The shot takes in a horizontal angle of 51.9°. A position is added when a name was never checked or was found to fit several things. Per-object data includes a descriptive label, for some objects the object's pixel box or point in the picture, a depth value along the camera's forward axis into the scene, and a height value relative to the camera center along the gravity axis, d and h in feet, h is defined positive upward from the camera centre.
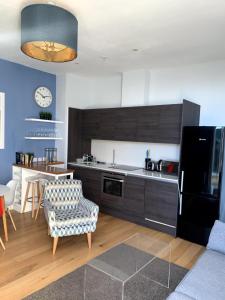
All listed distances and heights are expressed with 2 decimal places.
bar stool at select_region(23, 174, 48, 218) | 13.52 -3.05
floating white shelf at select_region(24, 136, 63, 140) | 14.64 -0.13
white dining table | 9.81 -2.87
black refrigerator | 10.41 -1.82
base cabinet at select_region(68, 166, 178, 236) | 11.66 -3.43
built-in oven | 13.42 -2.79
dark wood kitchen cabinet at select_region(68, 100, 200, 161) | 12.03 +0.94
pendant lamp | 6.93 +3.37
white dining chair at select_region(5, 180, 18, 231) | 10.61 -2.78
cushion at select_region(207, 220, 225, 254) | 7.52 -3.16
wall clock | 15.35 +2.66
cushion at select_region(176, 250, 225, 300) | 5.50 -3.58
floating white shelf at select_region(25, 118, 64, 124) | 14.57 +1.00
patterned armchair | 9.45 -3.37
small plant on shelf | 15.36 +1.38
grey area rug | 7.16 -4.85
